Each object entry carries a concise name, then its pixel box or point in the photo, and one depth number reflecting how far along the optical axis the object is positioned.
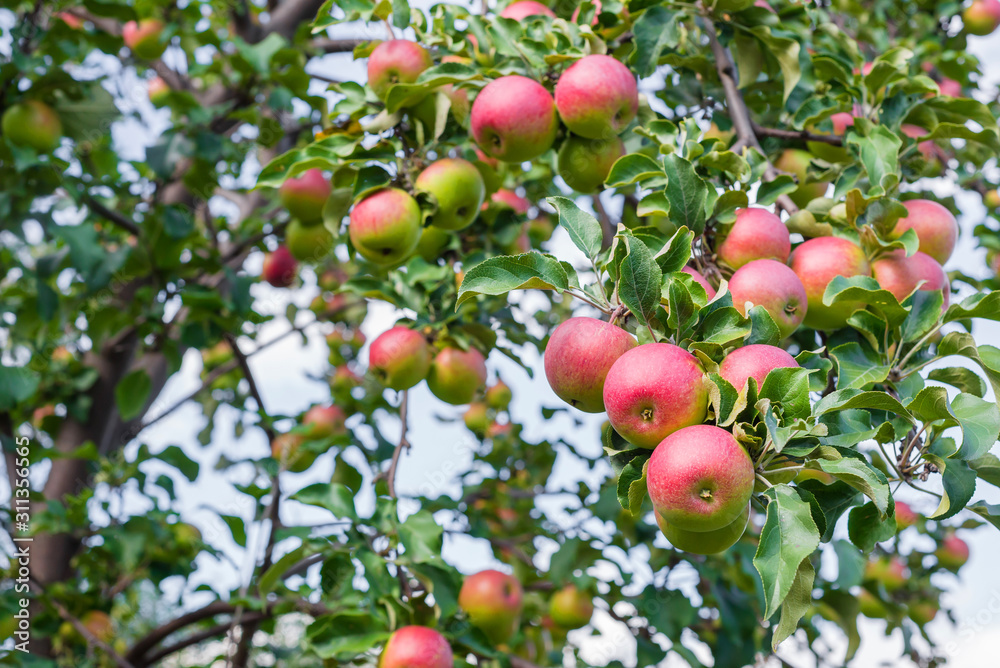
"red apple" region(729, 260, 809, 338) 1.87
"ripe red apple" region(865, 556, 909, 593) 2.96
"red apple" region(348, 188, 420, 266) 2.07
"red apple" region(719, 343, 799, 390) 1.80
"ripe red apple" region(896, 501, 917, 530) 2.39
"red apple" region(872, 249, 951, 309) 1.94
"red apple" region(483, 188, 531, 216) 2.32
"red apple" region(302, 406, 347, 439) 2.64
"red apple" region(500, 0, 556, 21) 2.20
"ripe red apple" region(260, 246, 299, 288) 2.95
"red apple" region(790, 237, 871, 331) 1.93
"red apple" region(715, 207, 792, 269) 1.92
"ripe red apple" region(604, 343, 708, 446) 1.79
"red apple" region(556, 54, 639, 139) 2.01
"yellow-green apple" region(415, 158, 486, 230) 2.09
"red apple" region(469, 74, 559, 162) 2.03
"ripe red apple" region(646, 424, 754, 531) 1.77
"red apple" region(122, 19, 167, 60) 2.81
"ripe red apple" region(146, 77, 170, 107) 2.95
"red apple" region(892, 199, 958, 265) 1.99
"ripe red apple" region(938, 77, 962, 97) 2.50
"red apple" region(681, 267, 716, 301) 1.86
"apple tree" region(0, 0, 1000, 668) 1.83
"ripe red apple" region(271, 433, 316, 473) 2.43
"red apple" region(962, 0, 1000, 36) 2.84
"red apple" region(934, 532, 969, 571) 2.90
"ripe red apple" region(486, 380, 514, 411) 3.34
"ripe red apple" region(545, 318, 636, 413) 1.83
